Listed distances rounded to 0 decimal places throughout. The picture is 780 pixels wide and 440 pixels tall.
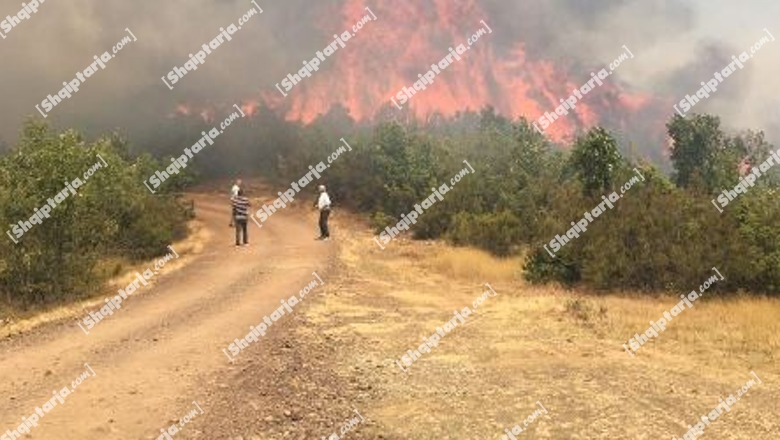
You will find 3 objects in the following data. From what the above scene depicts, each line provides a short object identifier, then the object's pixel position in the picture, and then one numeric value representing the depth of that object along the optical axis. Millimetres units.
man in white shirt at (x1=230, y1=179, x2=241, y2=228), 25478
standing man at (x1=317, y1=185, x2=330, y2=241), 25656
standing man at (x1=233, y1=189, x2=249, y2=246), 25203
